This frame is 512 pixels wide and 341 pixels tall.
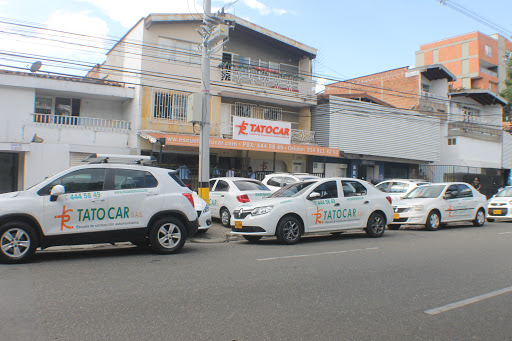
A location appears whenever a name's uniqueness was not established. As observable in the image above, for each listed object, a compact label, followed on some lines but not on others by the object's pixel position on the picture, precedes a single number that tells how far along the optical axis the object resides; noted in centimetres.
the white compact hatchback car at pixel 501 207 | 1669
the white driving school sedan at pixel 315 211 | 975
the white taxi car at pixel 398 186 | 1673
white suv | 707
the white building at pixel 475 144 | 2959
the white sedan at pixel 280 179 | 1474
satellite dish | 1777
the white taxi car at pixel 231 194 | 1285
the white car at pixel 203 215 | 1041
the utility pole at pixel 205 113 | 1202
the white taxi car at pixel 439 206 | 1337
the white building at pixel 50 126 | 1695
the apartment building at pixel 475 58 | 4959
